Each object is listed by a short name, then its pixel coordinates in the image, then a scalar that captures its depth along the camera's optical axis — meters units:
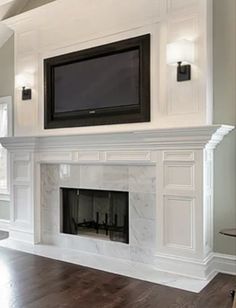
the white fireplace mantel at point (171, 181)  3.11
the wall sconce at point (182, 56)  3.16
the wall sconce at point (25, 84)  4.46
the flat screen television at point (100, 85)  3.55
